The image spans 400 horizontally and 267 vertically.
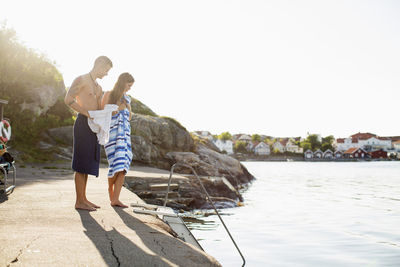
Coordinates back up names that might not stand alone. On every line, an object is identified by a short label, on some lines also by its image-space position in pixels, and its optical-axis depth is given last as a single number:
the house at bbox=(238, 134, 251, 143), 166.00
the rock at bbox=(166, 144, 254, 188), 19.68
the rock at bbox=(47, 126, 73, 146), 19.08
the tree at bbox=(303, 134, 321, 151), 146.00
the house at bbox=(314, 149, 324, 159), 139.25
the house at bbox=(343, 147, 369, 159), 135.62
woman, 5.26
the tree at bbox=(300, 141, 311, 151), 142.00
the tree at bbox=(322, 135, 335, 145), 156.77
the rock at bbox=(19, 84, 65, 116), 20.89
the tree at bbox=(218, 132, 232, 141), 142.10
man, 4.92
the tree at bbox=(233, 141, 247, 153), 138.23
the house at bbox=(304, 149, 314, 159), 137.65
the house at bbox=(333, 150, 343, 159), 145.62
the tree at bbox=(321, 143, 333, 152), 145.00
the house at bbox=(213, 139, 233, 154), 148.38
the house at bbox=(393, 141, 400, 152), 160.38
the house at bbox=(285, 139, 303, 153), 156.00
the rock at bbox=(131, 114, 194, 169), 19.03
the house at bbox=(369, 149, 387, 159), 139.25
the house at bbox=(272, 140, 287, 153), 159.12
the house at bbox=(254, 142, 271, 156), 148.38
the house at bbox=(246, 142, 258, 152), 151.40
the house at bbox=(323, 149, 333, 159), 140.50
